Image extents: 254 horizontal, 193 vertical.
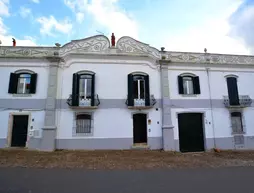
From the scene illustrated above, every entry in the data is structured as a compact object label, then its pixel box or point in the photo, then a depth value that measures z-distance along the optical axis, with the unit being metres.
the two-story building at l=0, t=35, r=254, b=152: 11.87
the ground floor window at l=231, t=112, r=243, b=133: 13.38
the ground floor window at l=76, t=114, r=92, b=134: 12.06
